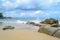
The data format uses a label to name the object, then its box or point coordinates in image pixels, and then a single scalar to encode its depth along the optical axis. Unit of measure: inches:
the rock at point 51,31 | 77.0
